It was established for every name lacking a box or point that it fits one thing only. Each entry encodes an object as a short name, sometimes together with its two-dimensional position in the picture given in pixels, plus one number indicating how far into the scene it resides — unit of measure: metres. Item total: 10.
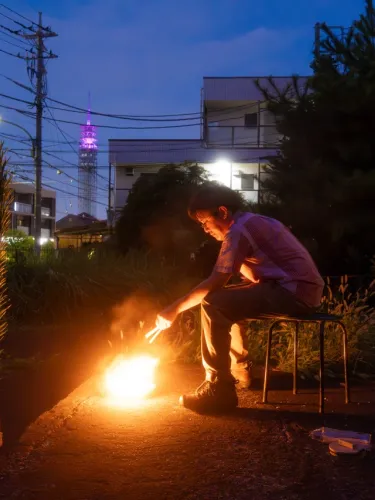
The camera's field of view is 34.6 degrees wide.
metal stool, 3.93
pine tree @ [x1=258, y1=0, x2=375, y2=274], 9.22
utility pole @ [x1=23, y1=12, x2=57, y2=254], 30.89
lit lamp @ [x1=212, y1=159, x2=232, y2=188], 28.31
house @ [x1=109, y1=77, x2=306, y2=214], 28.34
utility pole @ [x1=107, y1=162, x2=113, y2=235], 31.73
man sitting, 3.99
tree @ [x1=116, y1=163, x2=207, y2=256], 18.20
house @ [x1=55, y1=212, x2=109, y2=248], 34.09
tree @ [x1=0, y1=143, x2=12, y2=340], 3.41
